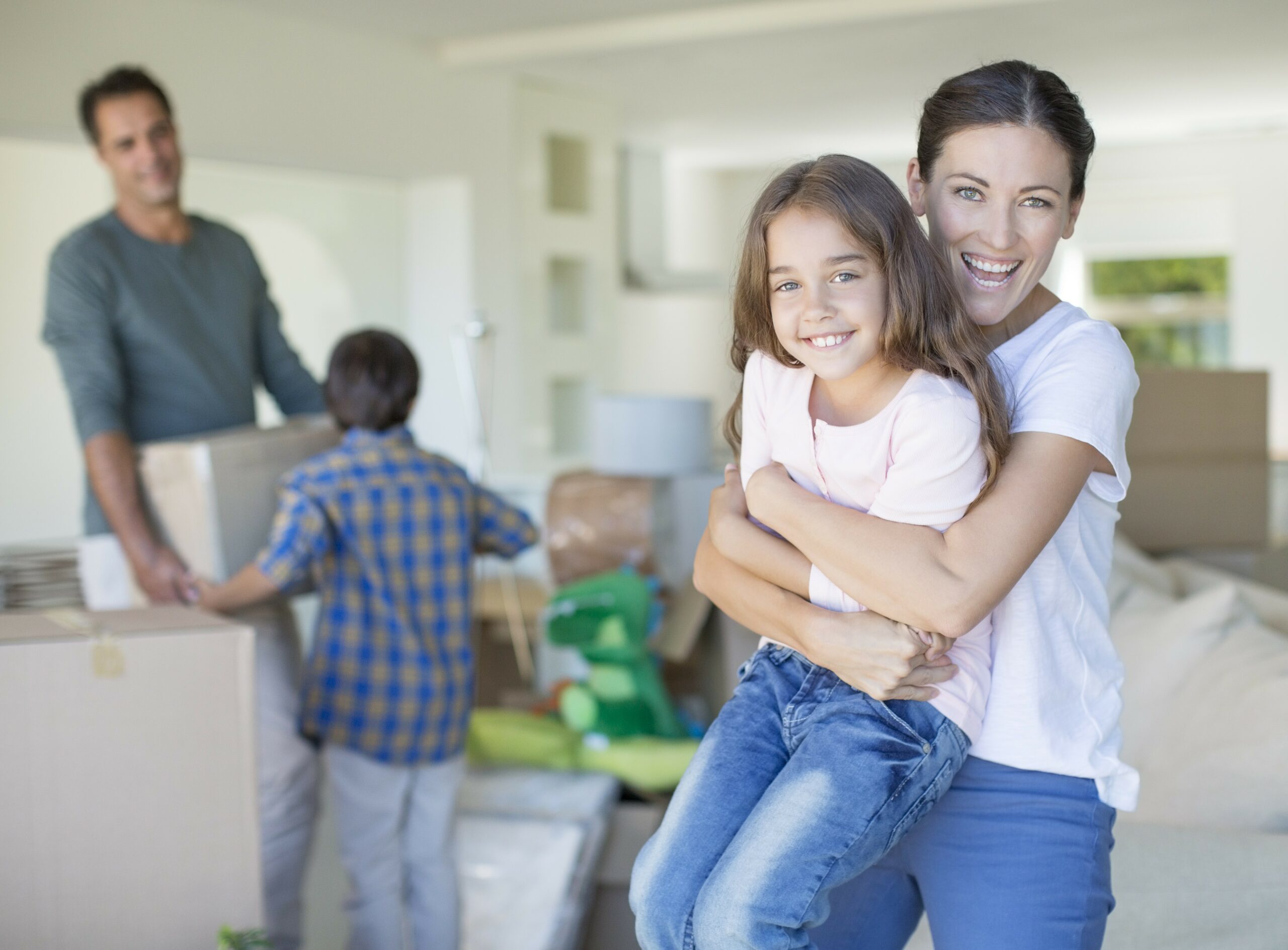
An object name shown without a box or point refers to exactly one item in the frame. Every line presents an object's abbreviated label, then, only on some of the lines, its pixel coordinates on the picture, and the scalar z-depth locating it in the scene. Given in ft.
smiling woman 3.19
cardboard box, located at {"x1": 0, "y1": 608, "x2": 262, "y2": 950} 4.52
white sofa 4.95
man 6.91
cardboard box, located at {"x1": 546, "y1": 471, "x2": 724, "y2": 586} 9.68
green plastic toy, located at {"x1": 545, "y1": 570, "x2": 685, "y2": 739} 8.87
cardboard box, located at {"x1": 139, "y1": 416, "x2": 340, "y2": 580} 6.88
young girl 3.14
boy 7.26
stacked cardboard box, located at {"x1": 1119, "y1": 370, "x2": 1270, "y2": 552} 10.85
